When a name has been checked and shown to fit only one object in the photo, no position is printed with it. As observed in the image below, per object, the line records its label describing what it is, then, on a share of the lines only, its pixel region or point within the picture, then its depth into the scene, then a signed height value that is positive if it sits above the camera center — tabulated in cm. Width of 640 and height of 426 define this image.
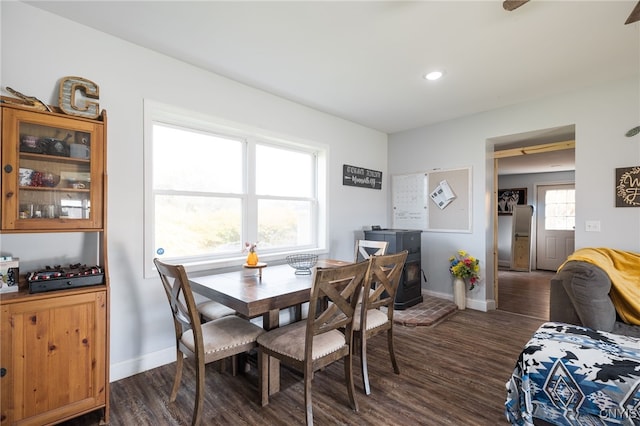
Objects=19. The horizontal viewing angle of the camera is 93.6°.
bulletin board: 405 +19
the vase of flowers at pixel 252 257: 252 -38
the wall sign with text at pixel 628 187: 280 +27
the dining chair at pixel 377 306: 206 -67
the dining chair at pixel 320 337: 169 -79
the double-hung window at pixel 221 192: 260 +21
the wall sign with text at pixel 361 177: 416 +53
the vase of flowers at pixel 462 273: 382 -75
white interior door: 668 -24
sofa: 206 -59
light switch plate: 299 -11
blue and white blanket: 145 -86
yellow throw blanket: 214 -46
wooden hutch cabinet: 159 -46
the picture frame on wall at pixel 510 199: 730 +38
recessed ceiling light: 277 +130
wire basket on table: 261 -44
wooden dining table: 177 -52
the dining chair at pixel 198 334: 171 -78
